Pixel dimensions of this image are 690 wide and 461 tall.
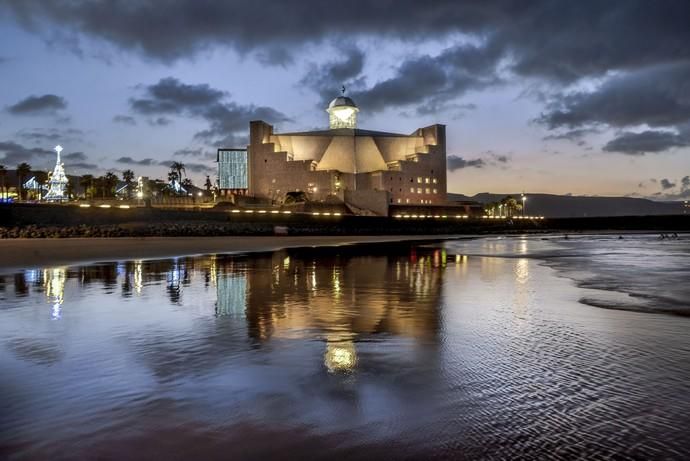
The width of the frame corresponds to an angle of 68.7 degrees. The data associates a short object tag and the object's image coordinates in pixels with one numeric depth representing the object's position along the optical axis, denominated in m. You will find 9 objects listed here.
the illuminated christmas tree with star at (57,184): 94.82
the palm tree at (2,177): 113.56
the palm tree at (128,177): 147.69
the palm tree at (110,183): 133.11
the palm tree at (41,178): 129.50
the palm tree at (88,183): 130.75
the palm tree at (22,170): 125.88
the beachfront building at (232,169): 136.62
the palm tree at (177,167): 151.88
